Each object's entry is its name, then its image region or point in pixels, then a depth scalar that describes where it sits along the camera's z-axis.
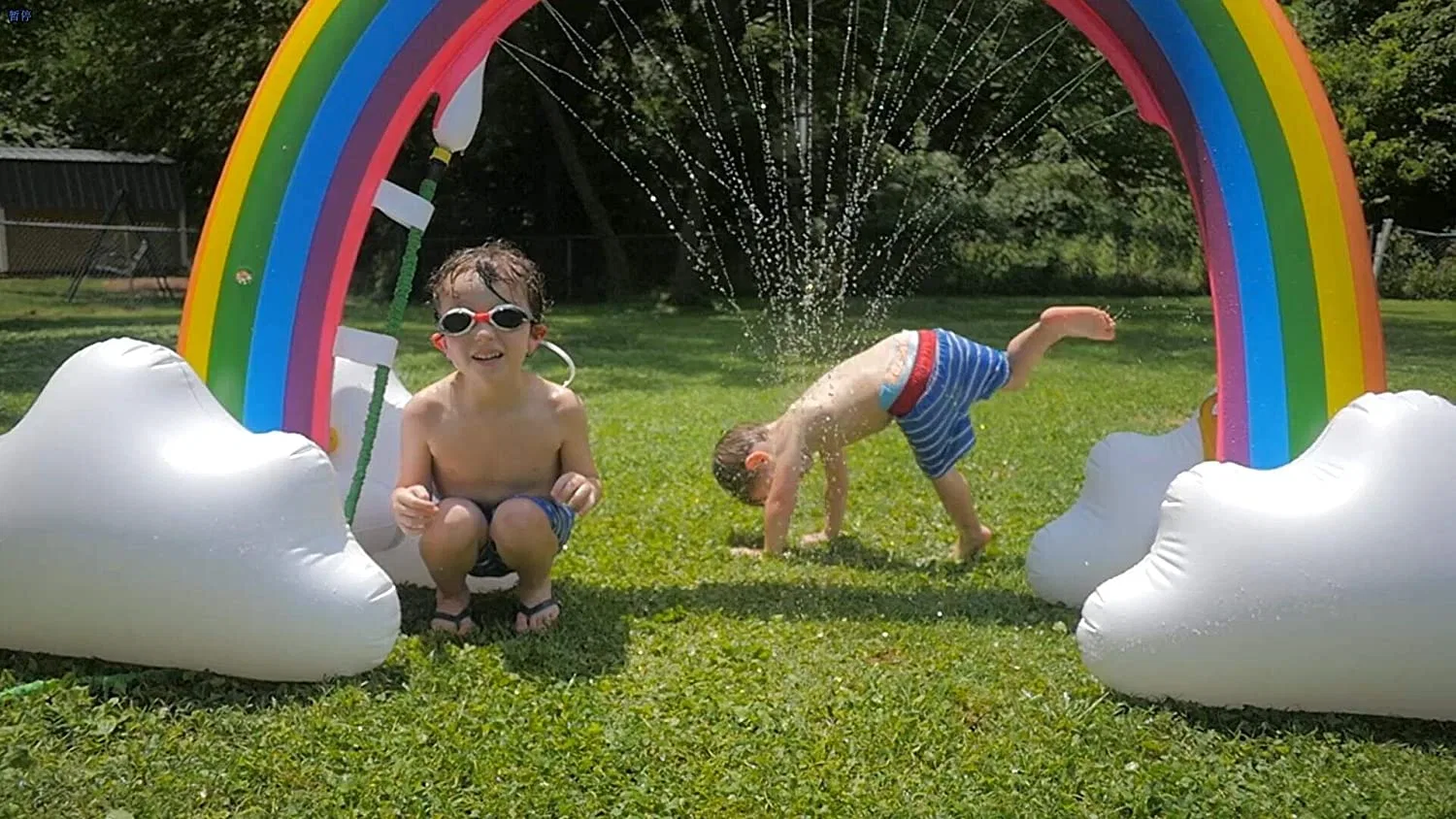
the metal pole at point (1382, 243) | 24.16
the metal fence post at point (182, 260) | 22.41
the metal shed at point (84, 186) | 25.64
